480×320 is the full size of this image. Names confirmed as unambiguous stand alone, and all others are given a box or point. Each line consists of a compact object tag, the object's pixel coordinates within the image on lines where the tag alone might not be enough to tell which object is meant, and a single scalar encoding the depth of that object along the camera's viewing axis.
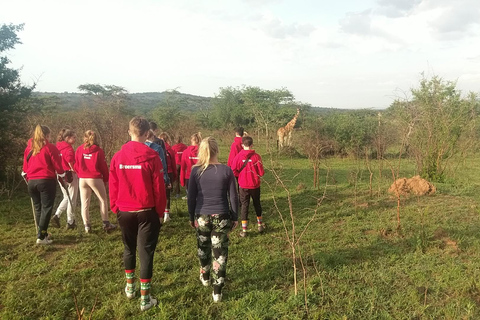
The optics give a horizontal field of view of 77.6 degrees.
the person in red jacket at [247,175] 4.99
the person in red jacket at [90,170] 4.78
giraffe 19.75
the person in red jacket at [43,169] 4.44
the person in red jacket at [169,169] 5.90
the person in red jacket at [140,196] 2.94
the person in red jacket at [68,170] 5.16
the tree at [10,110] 7.77
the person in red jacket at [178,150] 7.49
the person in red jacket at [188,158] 6.07
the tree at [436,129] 9.73
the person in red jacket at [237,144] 6.66
